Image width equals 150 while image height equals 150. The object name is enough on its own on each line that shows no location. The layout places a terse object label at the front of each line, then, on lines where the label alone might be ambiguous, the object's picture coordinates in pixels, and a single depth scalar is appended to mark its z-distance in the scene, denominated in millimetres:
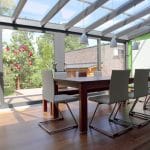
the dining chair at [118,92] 2307
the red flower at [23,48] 3982
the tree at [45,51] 4224
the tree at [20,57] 3845
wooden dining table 2321
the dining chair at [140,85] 2678
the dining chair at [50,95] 2446
